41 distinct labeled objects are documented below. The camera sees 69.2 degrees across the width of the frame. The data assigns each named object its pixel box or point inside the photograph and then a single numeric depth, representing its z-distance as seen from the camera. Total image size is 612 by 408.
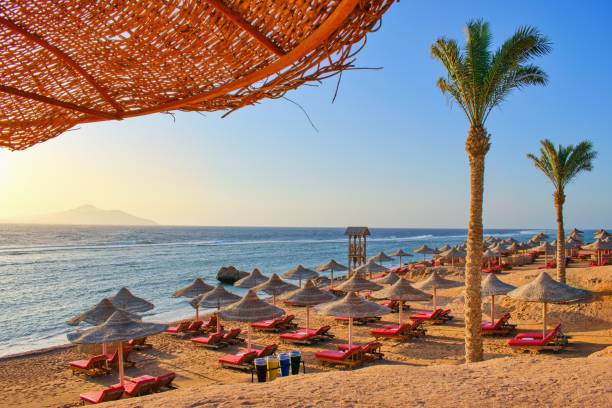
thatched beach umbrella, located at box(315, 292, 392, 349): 13.15
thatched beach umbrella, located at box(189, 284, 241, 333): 17.00
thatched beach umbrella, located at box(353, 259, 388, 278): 25.80
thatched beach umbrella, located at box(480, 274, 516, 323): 15.45
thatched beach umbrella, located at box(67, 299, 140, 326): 14.05
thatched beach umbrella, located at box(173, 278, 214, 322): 19.67
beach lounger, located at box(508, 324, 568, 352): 12.87
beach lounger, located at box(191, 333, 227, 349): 15.53
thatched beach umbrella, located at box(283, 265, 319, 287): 25.28
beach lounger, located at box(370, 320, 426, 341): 15.20
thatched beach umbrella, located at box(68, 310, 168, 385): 10.85
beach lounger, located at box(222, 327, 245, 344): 15.82
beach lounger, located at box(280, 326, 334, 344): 15.37
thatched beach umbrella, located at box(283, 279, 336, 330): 15.66
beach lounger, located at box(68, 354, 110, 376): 12.84
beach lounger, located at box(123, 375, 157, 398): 10.26
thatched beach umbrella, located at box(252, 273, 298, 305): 19.47
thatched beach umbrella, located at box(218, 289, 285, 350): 12.95
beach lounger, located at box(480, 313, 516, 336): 15.27
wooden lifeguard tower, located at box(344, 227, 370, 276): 34.35
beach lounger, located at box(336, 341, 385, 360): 12.95
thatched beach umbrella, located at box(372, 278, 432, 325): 15.87
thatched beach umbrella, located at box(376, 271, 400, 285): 22.59
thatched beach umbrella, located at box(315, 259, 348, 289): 29.06
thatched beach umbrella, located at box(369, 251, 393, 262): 33.58
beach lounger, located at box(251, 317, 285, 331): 17.70
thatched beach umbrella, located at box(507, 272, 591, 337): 13.27
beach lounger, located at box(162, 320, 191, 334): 17.28
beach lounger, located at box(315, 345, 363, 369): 12.43
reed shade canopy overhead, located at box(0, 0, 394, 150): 1.57
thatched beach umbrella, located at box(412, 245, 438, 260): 39.03
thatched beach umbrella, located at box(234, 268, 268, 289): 22.38
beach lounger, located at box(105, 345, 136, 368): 13.26
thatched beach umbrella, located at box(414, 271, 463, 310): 18.50
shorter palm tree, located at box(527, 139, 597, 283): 20.05
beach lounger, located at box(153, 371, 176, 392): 10.74
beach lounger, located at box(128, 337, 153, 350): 15.65
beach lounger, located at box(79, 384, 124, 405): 9.92
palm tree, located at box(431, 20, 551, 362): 10.77
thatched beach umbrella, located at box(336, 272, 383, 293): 18.64
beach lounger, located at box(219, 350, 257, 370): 12.59
